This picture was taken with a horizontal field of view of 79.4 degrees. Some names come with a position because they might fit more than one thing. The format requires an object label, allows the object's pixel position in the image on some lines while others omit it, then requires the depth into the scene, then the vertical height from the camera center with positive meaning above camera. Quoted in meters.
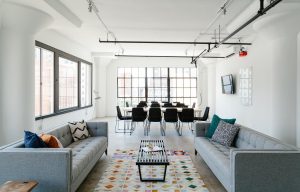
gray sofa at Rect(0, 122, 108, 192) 2.03 -0.84
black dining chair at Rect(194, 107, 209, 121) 6.20 -0.84
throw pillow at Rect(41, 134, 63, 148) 2.39 -0.64
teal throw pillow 3.72 -0.68
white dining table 6.30 -0.58
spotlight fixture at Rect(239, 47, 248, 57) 5.71 +1.28
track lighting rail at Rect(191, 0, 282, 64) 2.70 +1.28
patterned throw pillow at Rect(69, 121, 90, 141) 3.57 -0.76
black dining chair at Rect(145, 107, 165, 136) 5.86 -0.71
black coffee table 2.67 -1.02
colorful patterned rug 2.62 -1.36
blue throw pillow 2.25 -0.61
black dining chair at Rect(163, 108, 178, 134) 5.85 -0.71
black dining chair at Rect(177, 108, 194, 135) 5.91 -0.71
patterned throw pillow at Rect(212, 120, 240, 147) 3.23 -0.73
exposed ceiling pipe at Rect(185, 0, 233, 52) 3.64 +1.83
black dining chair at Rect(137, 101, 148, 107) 7.87 -0.48
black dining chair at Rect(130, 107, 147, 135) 5.90 -0.70
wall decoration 6.16 +0.26
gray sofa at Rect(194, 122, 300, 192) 2.03 -0.86
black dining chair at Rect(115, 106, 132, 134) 6.22 -0.83
